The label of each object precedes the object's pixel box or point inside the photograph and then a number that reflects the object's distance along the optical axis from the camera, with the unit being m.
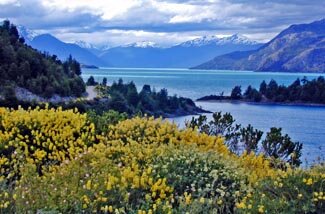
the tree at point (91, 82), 124.75
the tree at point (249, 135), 25.31
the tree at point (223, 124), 28.36
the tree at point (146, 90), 114.68
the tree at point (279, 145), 22.85
